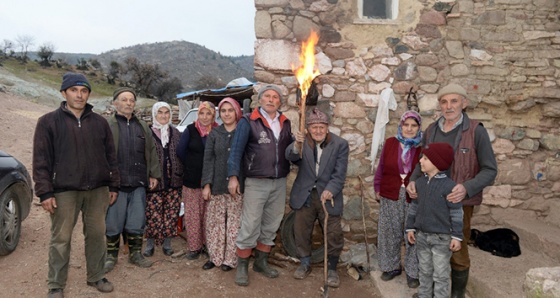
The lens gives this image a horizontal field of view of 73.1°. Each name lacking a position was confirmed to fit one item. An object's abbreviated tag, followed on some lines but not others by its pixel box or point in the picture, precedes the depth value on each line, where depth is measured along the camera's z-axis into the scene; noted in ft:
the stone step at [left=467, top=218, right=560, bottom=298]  10.55
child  9.37
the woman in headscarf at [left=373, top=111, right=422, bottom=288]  11.82
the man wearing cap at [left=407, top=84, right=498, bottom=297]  9.70
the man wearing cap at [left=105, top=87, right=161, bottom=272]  12.86
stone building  14.42
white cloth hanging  14.57
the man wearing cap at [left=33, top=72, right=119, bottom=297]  10.11
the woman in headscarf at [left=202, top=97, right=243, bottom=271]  13.23
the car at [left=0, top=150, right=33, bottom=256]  13.38
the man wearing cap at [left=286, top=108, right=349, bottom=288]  12.56
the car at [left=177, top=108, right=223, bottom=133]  29.01
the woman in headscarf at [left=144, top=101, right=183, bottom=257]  14.24
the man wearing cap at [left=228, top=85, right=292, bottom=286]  12.60
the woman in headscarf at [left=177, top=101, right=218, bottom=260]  13.96
